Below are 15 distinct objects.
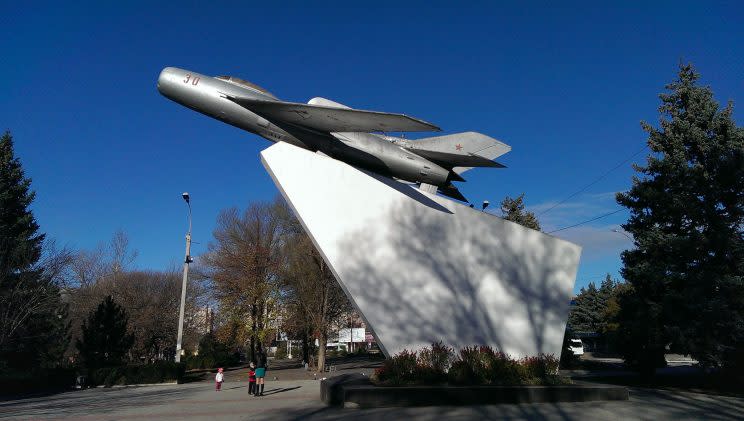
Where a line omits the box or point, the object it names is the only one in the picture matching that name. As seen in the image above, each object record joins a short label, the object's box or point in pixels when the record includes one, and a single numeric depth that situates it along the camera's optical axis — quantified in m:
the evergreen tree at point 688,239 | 17.31
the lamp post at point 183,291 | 25.02
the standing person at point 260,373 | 16.42
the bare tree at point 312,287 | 33.06
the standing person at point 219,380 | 20.09
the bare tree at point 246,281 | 33.97
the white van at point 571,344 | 30.83
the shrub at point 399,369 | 12.80
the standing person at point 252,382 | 16.81
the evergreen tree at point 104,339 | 24.84
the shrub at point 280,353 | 67.11
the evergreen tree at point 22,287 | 21.80
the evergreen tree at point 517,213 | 34.38
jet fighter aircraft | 13.68
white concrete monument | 13.41
